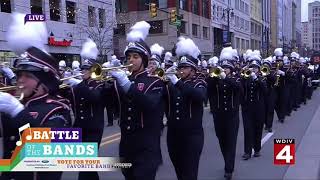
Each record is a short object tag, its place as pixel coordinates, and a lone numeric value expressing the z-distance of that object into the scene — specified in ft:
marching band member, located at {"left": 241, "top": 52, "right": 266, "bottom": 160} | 32.55
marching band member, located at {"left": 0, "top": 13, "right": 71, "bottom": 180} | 11.40
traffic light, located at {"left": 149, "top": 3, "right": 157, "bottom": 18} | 94.07
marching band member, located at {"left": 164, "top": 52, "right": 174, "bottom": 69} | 43.16
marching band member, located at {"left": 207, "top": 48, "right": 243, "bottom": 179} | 27.09
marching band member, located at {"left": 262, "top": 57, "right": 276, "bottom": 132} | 44.73
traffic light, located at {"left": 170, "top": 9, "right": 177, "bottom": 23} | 97.87
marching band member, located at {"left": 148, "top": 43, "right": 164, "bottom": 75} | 31.77
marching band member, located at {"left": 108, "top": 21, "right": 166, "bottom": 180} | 16.66
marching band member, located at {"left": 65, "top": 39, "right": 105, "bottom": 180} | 25.20
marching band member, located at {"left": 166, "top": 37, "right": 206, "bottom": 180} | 20.52
